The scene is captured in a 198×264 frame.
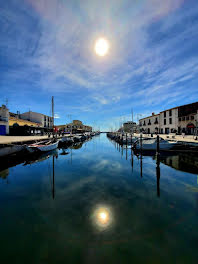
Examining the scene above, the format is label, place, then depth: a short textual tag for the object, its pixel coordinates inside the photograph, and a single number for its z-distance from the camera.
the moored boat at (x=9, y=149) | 14.91
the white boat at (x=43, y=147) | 18.32
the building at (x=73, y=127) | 91.99
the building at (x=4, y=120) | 31.05
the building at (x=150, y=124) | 54.91
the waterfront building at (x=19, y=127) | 34.92
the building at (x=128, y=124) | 149.32
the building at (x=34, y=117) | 62.20
